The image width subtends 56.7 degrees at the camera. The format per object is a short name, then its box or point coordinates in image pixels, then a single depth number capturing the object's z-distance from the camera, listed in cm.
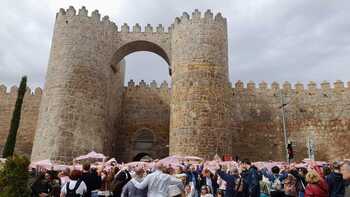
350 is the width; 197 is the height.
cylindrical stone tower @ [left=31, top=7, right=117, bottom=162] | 1719
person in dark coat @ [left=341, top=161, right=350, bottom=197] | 337
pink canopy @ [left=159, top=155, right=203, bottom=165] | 1464
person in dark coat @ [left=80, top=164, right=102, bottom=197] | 611
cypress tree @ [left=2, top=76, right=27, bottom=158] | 1889
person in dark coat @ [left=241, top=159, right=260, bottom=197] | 689
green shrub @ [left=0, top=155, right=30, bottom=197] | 652
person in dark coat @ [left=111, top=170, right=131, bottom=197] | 598
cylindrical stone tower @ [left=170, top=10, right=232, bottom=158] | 1698
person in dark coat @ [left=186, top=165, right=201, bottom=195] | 826
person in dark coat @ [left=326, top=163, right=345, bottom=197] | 417
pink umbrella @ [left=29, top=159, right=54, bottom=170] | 1444
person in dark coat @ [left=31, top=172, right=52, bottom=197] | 711
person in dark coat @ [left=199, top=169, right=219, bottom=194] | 820
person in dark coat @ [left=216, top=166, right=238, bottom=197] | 736
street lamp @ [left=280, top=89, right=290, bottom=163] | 2152
